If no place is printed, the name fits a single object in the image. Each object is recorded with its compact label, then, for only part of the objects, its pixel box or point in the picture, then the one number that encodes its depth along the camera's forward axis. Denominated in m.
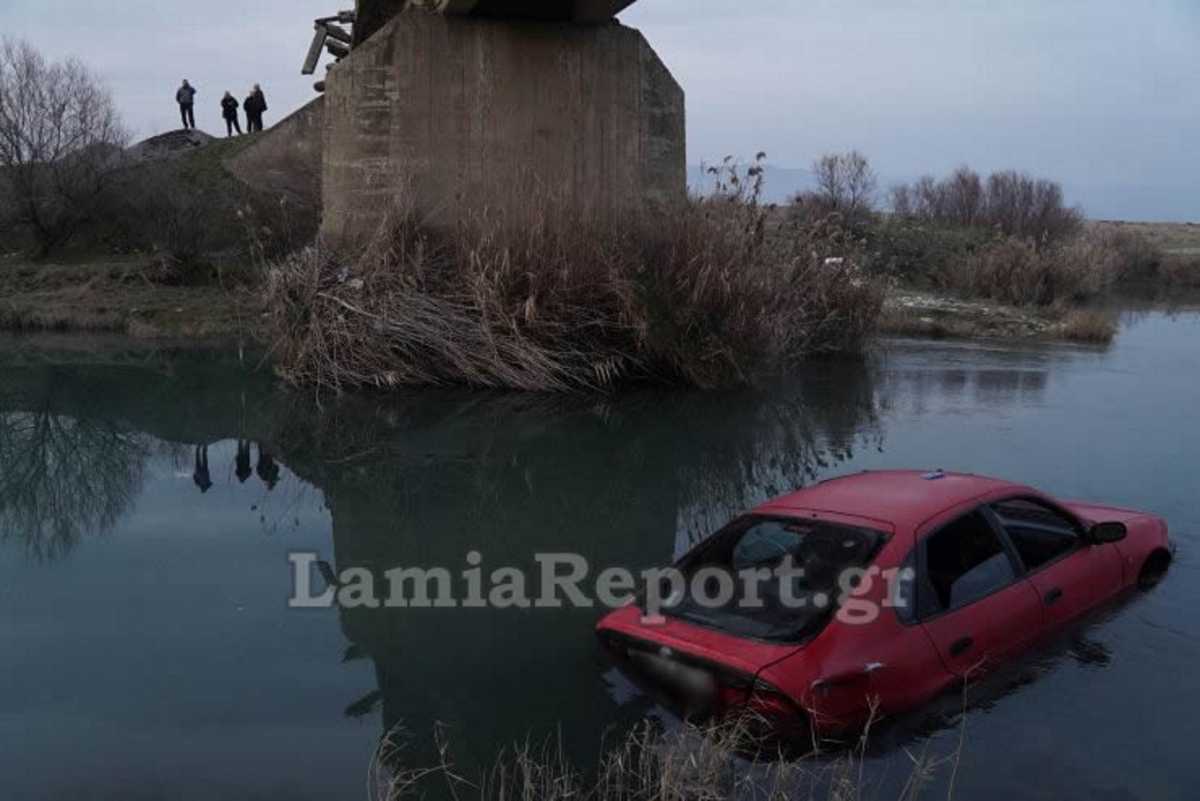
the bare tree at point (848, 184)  38.09
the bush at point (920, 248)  34.34
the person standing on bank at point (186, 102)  35.84
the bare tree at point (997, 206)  44.78
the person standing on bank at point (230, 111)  36.03
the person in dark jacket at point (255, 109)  35.56
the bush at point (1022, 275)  30.69
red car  5.21
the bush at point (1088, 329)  24.09
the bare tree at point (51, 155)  27.33
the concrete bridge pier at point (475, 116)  15.96
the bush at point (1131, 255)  45.78
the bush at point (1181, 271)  47.41
